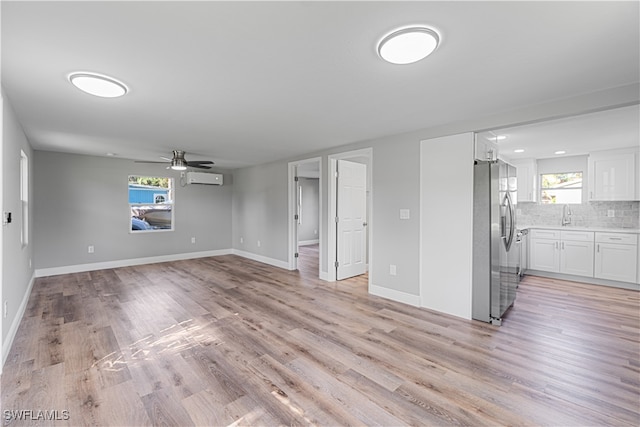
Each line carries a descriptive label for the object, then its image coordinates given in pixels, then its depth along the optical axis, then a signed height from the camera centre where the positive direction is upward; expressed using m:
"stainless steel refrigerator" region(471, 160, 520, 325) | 3.18 -0.37
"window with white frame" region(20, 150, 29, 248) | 3.96 +0.19
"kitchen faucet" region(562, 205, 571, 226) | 5.52 -0.10
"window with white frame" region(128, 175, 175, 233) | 6.32 +0.17
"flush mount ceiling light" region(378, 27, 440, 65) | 1.60 +1.00
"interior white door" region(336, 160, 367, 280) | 5.10 -0.17
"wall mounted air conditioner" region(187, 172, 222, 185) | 6.55 +0.77
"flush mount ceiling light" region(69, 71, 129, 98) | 2.14 +1.01
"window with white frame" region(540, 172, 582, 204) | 5.46 +0.45
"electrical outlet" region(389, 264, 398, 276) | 4.01 -0.85
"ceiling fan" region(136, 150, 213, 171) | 5.01 +0.84
